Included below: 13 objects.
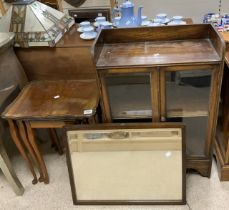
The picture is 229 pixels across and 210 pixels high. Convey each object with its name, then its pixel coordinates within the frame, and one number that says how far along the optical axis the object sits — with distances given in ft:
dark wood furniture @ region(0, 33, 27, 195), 5.16
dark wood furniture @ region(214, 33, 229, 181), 5.20
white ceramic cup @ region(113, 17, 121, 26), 5.64
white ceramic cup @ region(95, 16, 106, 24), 6.07
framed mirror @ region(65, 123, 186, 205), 4.80
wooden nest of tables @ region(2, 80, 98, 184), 4.77
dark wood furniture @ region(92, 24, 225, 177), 4.22
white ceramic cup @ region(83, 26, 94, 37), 5.67
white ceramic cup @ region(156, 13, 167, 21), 5.89
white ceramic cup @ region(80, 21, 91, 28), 6.04
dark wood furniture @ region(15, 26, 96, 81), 5.49
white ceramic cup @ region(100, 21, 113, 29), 5.68
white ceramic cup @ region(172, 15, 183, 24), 5.68
